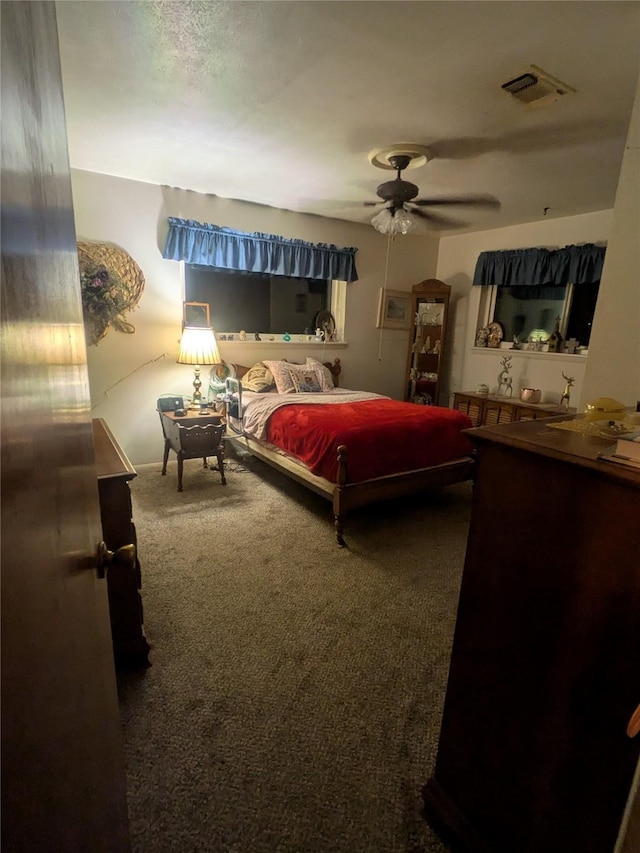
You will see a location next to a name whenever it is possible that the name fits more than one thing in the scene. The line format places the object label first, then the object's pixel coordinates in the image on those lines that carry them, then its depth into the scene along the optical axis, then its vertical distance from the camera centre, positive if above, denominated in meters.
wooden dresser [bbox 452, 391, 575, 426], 4.15 -0.72
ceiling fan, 2.73 +0.90
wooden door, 0.36 -0.20
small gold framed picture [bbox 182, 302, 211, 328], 3.96 +0.09
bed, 2.73 -0.77
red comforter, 2.75 -0.71
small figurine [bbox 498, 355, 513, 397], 4.70 -0.47
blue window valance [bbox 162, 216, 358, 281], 3.75 +0.70
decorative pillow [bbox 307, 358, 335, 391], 4.25 -0.44
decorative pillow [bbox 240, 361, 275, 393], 4.04 -0.49
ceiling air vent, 1.92 +1.14
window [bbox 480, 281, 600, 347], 4.25 +0.30
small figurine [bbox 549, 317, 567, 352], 4.31 -0.03
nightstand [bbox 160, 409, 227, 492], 3.29 -0.84
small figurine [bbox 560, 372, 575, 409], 4.14 -0.49
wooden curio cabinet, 5.00 -0.08
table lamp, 3.54 -0.19
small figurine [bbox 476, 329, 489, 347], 4.91 -0.01
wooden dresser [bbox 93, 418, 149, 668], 1.52 -0.90
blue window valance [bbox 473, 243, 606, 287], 3.95 +0.70
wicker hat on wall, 3.39 +0.27
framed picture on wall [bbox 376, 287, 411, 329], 5.08 +0.28
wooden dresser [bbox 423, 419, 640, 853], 0.78 -0.64
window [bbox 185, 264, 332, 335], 4.17 +0.29
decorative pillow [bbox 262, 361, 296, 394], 4.02 -0.46
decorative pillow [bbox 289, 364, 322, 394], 4.07 -0.47
